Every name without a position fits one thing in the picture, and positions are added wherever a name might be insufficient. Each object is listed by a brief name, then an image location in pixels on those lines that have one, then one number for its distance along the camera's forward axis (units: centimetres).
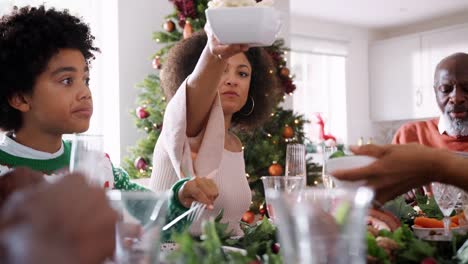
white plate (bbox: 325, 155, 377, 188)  89
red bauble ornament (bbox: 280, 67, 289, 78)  384
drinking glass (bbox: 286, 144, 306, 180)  212
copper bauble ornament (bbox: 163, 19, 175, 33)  379
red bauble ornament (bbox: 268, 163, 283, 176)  360
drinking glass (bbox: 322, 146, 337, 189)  160
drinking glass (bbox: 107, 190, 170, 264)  60
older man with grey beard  288
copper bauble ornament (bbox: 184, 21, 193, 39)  355
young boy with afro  152
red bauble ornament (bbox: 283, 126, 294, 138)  381
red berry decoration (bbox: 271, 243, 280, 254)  93
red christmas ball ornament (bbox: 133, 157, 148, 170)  362
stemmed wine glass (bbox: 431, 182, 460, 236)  125
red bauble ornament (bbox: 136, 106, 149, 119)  373
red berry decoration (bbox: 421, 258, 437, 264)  76
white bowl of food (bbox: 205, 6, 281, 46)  110
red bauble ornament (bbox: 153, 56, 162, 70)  373
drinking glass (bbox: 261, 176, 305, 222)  128
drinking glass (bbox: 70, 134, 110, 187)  80
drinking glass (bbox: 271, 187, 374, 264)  56
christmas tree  363
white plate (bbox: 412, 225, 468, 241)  96
